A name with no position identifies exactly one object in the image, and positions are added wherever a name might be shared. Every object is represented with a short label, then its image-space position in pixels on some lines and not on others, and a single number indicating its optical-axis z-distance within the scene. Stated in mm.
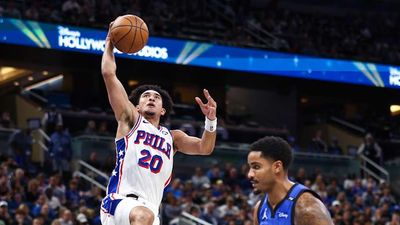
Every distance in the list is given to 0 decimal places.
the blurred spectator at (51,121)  22031
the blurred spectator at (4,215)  14992
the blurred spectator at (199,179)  20203
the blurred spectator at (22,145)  20052
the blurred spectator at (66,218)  15148
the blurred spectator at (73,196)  16992
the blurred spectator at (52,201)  16422
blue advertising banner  23578
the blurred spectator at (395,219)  18769
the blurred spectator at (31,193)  16719
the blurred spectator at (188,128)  23394
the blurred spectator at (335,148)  26938
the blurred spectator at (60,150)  20203
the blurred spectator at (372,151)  26016
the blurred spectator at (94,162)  19891
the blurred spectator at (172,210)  17364
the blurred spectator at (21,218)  14977
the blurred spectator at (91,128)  21602
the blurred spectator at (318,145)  27028
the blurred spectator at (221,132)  25453
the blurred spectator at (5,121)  22453
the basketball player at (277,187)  6492
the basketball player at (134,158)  8469
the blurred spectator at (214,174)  20891
